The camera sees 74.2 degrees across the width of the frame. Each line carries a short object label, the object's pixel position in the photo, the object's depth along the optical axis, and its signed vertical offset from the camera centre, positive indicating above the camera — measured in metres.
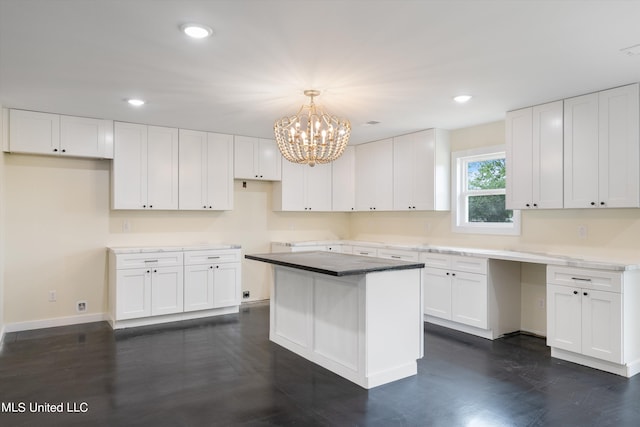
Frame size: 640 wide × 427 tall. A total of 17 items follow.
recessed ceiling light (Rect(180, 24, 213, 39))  2.50 +1.11
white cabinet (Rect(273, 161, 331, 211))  6.24 +0.39
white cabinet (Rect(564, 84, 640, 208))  3.54 +0.57
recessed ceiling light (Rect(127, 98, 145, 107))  4.08 +1.10
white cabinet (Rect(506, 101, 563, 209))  4.07 +0.57
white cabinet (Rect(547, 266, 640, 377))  3.34 -0.86
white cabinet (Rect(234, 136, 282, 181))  5.84 +0.78
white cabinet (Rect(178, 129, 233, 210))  5.41 +0.57
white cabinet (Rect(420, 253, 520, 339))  4.39 -0.86
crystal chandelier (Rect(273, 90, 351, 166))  3.52 +0.63
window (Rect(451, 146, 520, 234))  4.92 +0.25
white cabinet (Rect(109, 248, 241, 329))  4.79 -0.85
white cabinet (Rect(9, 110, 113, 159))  4.39 +0.86
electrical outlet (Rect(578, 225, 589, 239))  4.11 -0.16
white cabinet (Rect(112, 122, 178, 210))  4.97 +0.57
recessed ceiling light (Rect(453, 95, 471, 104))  3.96 +1.10
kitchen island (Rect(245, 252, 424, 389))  3.18 -0.82
